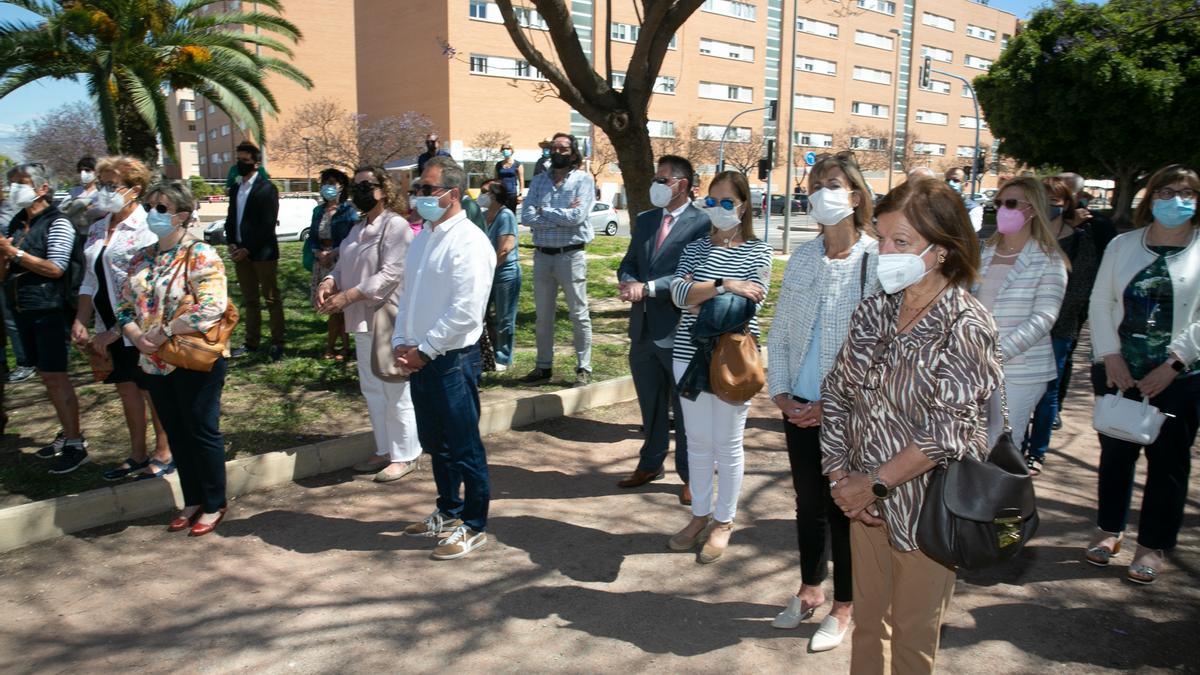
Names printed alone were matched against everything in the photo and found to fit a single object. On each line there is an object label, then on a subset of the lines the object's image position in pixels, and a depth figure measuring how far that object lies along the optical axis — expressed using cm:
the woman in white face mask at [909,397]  251
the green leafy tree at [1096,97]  2030
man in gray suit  505
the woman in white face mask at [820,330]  349
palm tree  1383
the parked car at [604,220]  3012
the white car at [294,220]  2356
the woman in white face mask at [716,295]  420
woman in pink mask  429
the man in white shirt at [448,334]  437
